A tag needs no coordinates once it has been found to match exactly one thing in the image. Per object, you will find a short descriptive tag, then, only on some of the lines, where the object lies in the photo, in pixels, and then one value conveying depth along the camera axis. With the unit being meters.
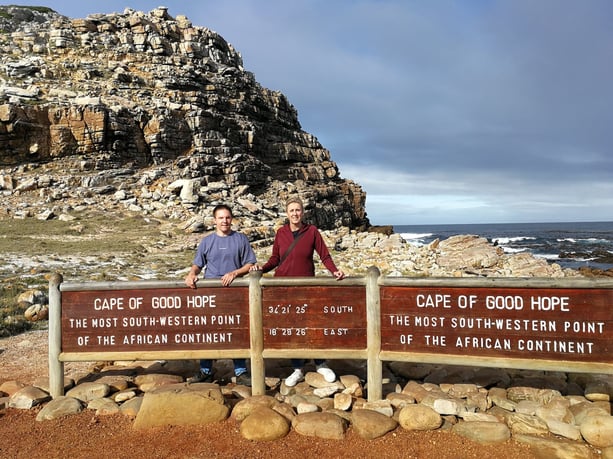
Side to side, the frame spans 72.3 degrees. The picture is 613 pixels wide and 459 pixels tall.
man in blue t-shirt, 5.57
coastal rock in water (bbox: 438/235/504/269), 23.44
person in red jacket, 5.41
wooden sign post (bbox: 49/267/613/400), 4.32
